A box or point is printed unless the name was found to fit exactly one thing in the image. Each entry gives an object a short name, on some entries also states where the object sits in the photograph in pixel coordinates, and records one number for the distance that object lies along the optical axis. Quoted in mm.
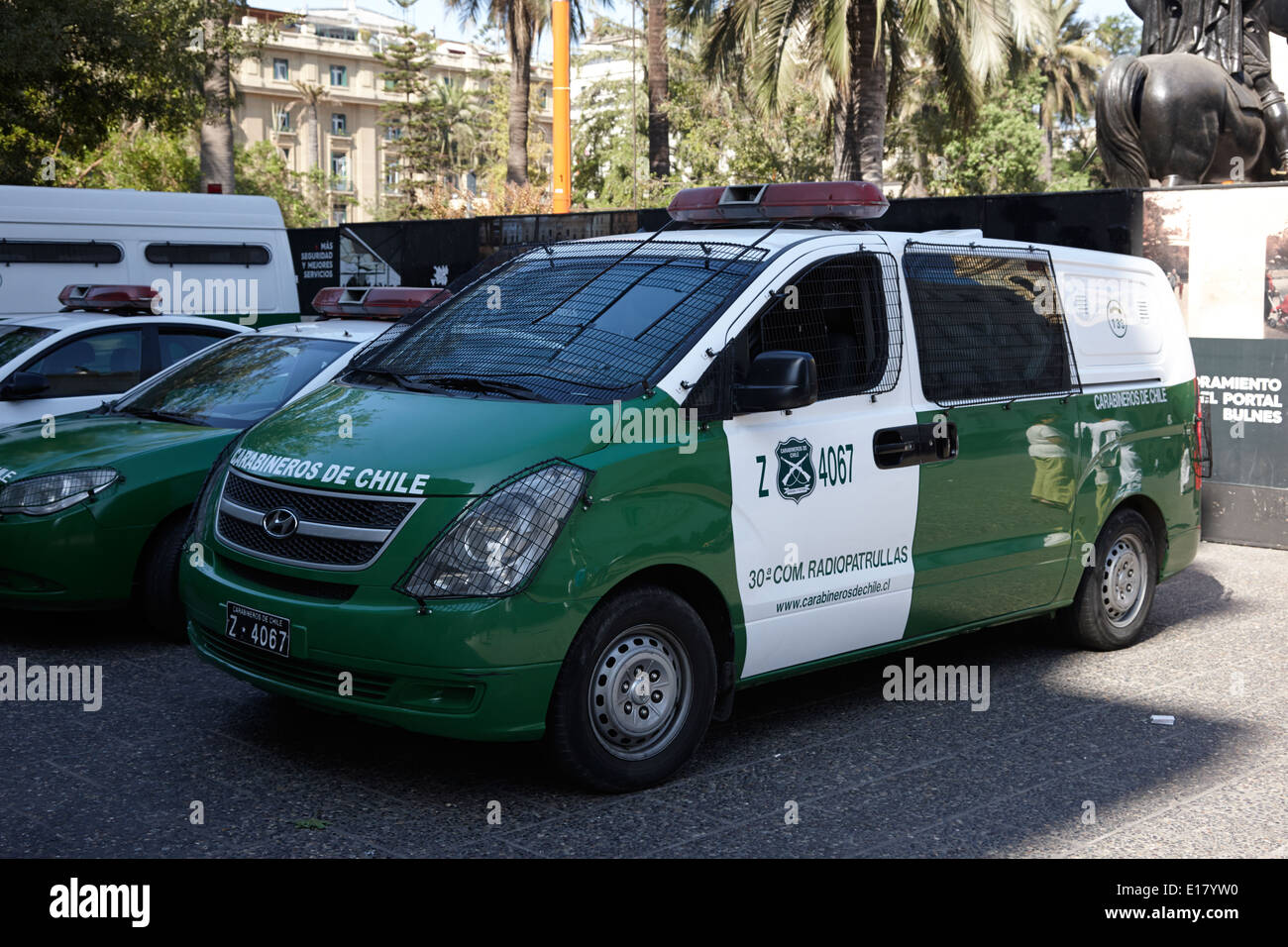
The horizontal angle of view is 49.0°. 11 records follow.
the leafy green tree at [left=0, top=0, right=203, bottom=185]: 17011
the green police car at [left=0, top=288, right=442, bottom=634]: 6625
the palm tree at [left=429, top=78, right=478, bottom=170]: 77375
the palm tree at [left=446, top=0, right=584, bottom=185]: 33688
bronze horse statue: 13633
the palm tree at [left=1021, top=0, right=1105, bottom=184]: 56375
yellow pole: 15773
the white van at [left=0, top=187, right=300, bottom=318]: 12969
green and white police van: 4578
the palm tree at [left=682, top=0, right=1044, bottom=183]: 22766
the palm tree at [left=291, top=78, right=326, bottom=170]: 79125
